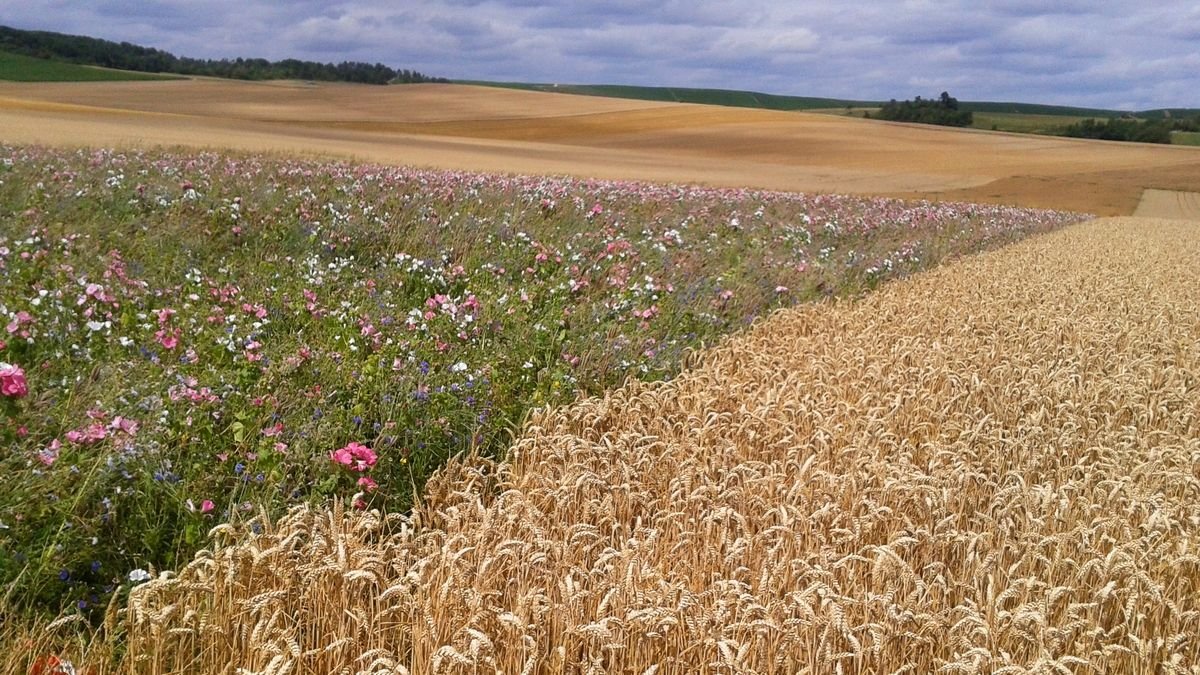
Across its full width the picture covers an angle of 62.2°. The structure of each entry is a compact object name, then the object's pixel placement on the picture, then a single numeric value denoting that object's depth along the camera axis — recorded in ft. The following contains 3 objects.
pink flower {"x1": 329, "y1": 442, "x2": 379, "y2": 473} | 12.82
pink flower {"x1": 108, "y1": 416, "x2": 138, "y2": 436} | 12.03
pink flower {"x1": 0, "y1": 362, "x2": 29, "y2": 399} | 10.52
